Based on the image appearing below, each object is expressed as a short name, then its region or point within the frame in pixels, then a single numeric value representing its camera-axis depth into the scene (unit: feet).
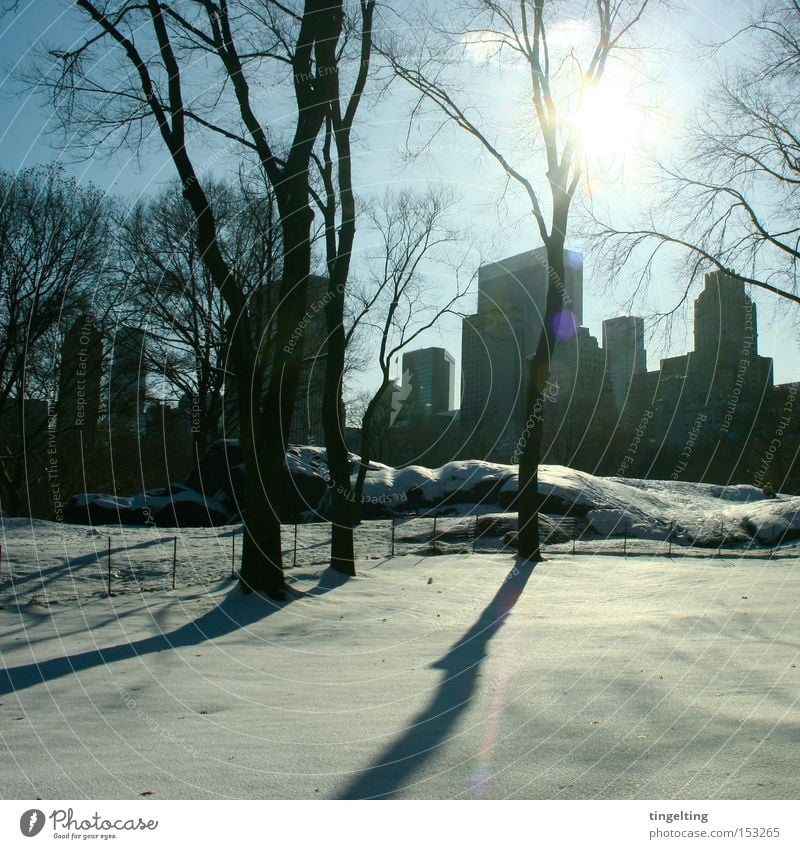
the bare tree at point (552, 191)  50.24
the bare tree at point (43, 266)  63.41
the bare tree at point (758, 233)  44.83
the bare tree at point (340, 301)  44.06
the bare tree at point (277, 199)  35.01
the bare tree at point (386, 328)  72.28
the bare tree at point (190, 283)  63.57
